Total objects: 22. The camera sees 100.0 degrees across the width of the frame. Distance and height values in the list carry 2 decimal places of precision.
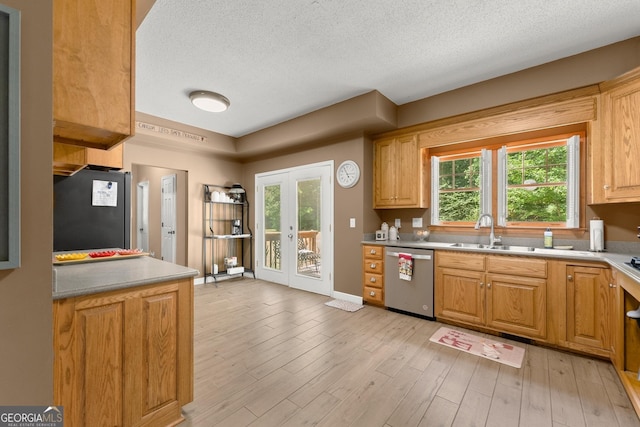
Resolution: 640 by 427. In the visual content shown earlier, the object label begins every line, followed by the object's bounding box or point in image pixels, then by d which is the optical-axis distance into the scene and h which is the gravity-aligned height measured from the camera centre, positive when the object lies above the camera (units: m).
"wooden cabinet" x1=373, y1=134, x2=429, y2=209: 3.59 +0.56
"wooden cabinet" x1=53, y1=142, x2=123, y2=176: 1.81 +0.42
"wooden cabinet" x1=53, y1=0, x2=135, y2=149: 1.09 +0.62
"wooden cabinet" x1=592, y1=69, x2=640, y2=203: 2.20 +0.61
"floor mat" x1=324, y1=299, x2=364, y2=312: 3.61 -1.27
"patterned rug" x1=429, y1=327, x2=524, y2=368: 2.33 -1.26
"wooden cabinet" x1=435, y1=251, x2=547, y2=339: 2.54 -0.81
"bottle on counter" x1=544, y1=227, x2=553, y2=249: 2.85 -0.27
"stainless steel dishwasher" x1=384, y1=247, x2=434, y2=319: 3.18 -0.88
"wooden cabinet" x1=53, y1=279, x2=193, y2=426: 1.22 -0.73
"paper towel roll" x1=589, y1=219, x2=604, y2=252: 2.57 -0.21
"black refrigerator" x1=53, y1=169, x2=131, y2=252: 2.53 +0.03
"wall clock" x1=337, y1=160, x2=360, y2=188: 3.90 +0.59
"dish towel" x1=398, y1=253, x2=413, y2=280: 3.27 -0.65
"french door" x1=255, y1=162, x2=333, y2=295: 4.27 -0.25
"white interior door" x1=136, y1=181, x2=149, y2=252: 6.32 -0.07
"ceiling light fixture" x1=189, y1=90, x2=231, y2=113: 3.20 +1.37
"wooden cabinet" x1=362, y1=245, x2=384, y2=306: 3.62 -0.83
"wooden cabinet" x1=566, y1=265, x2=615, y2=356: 2.22 -0.81
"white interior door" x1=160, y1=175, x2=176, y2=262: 5.17 -0.08
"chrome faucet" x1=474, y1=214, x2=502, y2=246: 3.15 -0.25
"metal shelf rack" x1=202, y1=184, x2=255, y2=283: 5.01 -0.39
